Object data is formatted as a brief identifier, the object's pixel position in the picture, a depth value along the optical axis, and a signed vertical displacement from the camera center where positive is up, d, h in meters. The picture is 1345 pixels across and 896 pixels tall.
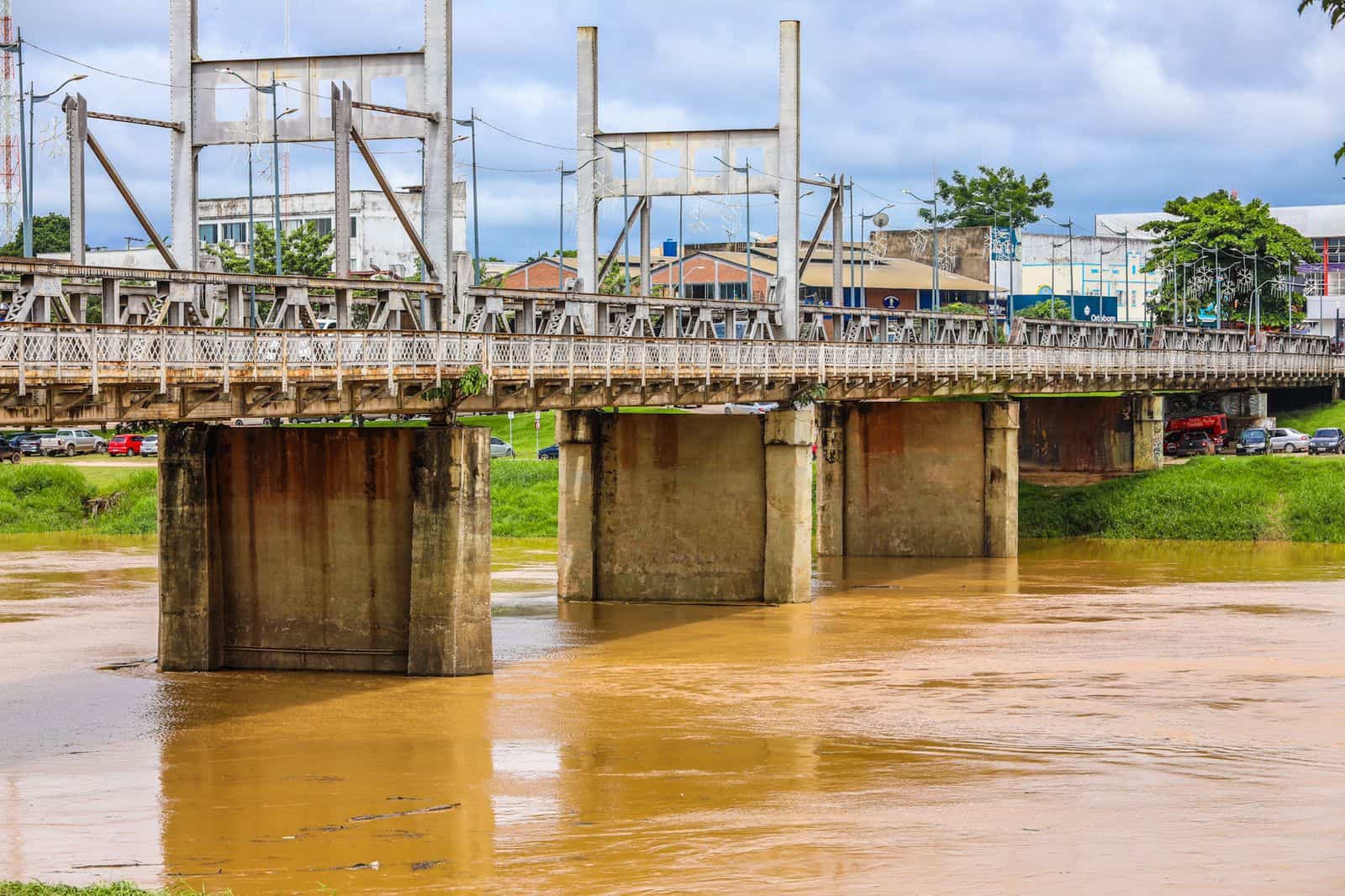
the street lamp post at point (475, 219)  48.54 +5.14
